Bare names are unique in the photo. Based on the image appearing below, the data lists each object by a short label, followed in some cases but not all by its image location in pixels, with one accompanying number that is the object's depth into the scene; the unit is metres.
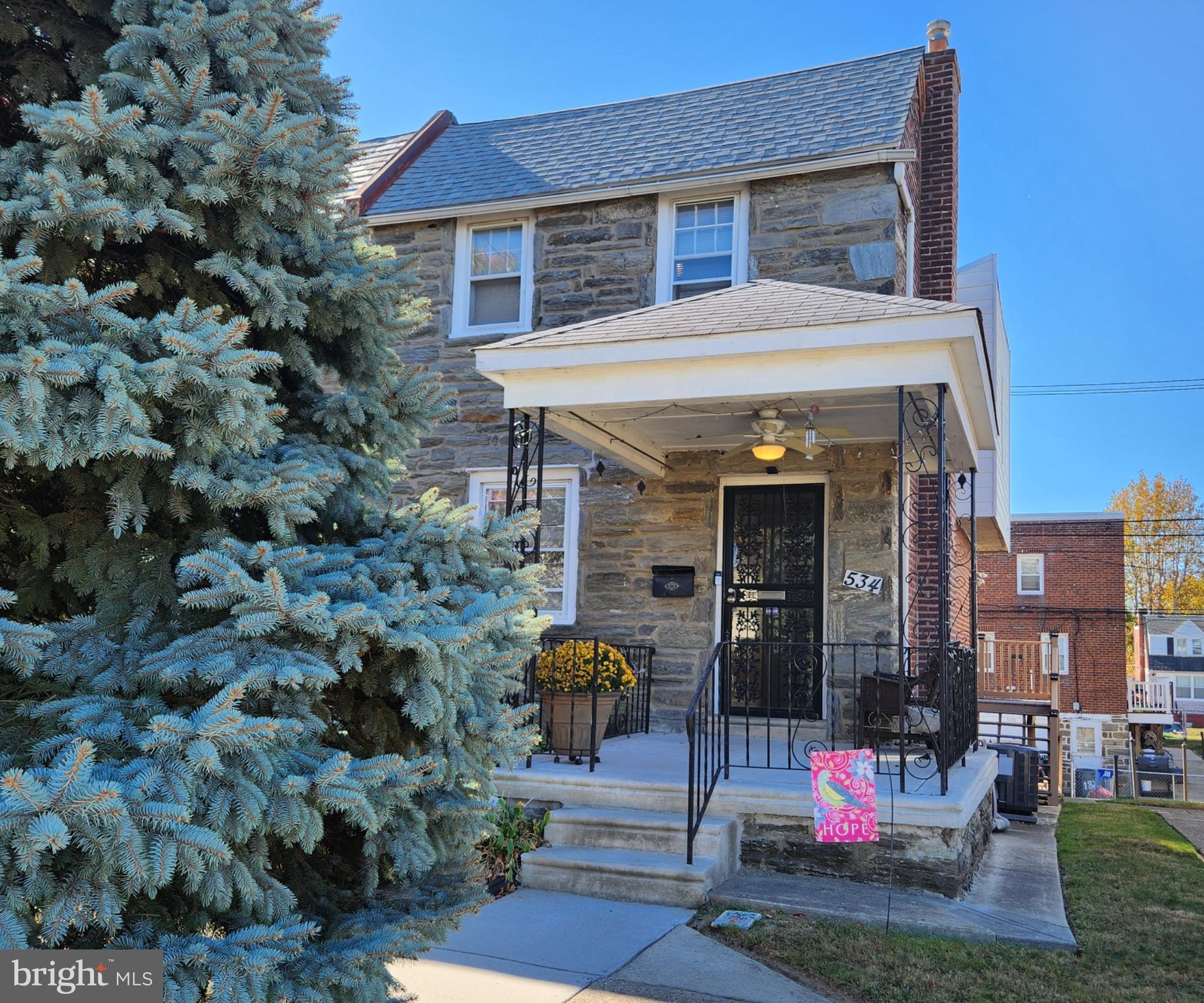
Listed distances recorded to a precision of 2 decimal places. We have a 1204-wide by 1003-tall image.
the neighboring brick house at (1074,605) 28.22
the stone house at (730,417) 6.45
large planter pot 7.32
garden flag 5.56
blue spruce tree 2.51
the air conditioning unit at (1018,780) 11.05
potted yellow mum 7.32
